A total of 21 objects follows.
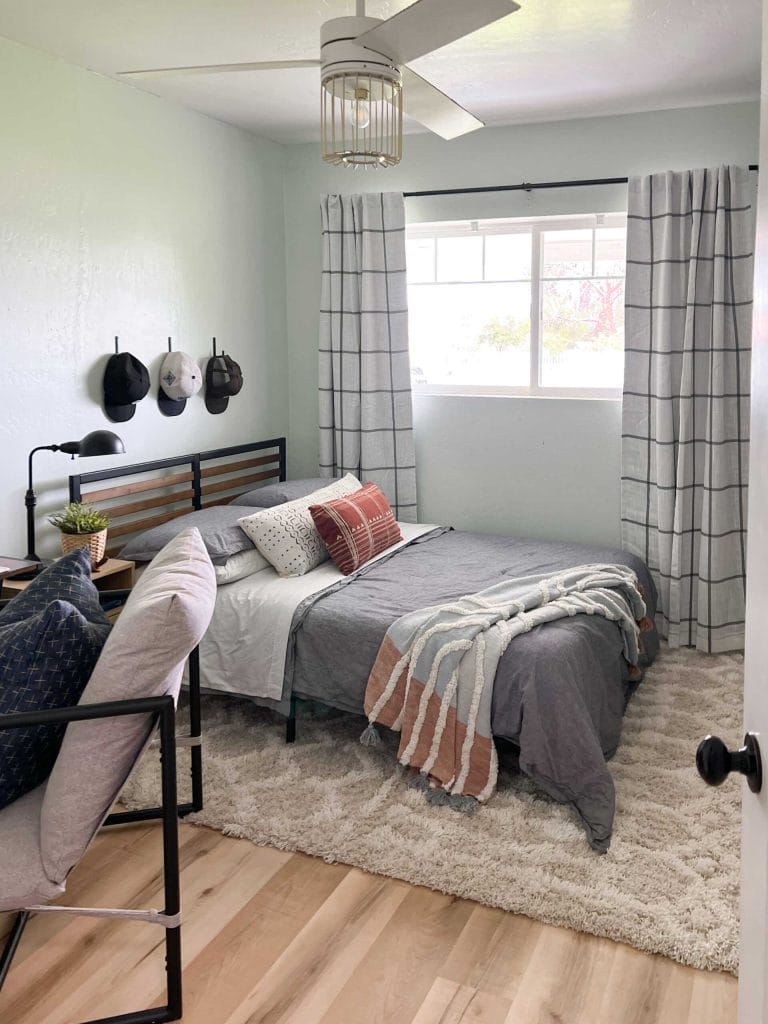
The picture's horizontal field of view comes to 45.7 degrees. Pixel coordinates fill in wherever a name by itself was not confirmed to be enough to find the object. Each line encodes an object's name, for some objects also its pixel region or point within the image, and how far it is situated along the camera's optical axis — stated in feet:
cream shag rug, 7.82
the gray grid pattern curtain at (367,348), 15.69
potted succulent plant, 11.15
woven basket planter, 11.14
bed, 9.27
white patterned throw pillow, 12.15
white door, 3.38
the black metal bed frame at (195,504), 9.23
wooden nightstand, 11.16
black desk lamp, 10.66
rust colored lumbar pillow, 12.53
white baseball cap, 13.57
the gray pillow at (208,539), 11.79
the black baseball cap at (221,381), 14.78
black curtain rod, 14.35
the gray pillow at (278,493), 13.96
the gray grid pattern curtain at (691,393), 13.57
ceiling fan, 6.86
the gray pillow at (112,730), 6.04
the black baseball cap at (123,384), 12.51
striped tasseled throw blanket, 9.59
